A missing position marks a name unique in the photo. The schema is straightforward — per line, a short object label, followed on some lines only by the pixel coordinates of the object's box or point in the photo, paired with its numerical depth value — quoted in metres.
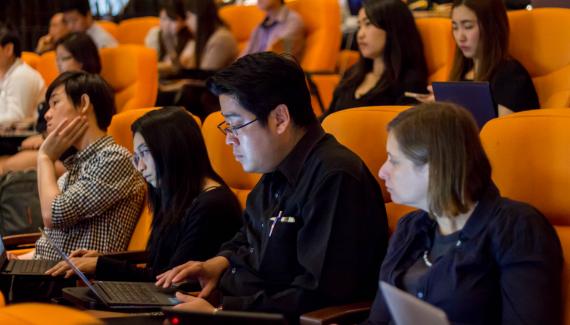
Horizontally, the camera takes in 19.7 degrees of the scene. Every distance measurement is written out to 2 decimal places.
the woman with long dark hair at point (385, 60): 7.11
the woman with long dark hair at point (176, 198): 5.05
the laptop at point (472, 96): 5.51
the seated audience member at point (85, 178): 5.68
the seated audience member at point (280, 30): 9.70
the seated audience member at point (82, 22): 11.24
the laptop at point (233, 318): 2.91
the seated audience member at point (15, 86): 9.34
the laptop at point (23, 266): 5.35
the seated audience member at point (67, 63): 8.55
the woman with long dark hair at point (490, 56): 6.16
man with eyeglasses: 4.04
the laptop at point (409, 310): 2.81
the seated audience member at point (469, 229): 3.41
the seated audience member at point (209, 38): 10.07
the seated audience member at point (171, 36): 10.75
